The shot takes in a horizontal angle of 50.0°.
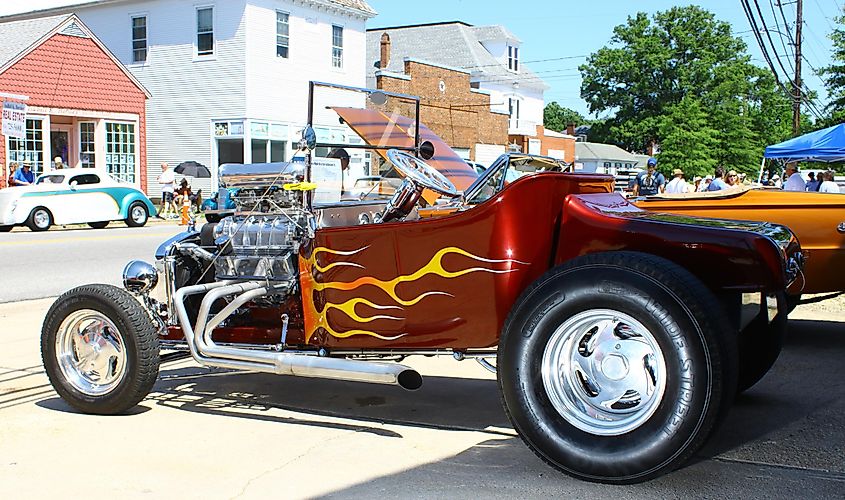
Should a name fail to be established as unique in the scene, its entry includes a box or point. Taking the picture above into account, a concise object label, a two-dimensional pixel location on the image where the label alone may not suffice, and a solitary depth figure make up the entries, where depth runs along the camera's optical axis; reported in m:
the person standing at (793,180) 14.43
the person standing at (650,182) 19.97
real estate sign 20.36
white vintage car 20.06
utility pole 33.37
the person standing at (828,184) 14.23
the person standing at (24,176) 23.38
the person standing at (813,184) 15.91
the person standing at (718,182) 15.80
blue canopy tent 14.82
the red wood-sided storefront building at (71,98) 25.91
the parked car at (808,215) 6.57
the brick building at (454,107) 37.41
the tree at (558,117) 111.38
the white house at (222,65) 30.41
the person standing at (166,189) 26.64
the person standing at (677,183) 17.61
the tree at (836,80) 28.27
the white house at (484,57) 51.50
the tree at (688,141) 55.16
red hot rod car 3.54
